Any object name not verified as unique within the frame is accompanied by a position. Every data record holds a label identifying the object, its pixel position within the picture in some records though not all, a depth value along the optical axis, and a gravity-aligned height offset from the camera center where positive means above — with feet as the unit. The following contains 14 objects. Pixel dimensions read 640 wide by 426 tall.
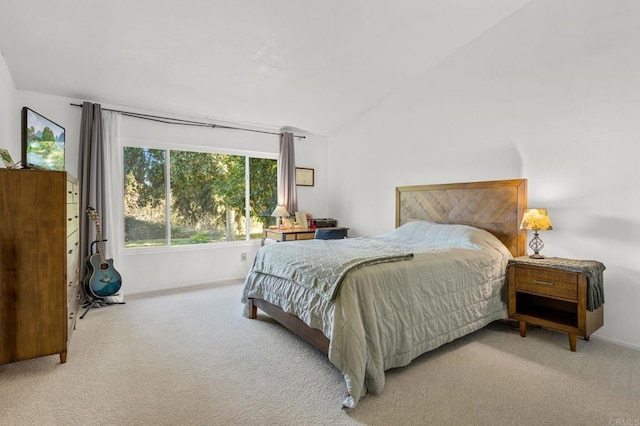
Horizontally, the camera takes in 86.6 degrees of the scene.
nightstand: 8.50 -2.19
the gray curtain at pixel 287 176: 17.81 +1.92
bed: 7.02 -1.80
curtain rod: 14.07 +4.13
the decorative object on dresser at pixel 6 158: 7.43 +1.23
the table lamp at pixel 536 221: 9.76 -0.29
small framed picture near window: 18.80 +2.01
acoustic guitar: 12.32 -2.25
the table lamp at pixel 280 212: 16.92 +0.02
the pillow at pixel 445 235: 10.89 -0.84
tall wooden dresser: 7.40 -1.14
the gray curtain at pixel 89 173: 12.77 +1.54
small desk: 16.02 -1.06
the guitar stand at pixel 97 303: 12.49 -3.34
